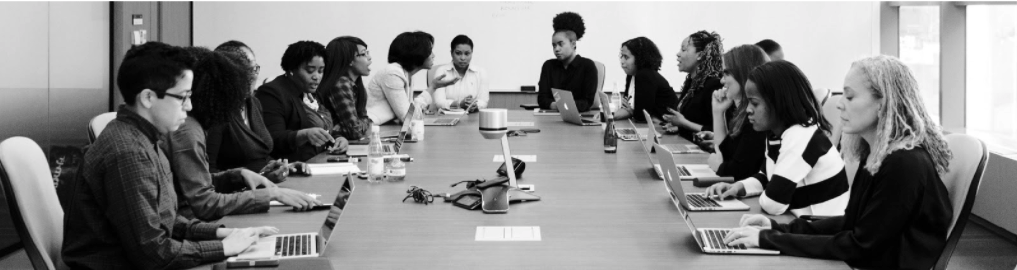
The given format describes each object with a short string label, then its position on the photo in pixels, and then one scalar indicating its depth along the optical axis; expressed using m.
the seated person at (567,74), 7.38
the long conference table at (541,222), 2.38
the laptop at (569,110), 6.07
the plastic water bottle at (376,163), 3.57
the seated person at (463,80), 7.44
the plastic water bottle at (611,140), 4.51
